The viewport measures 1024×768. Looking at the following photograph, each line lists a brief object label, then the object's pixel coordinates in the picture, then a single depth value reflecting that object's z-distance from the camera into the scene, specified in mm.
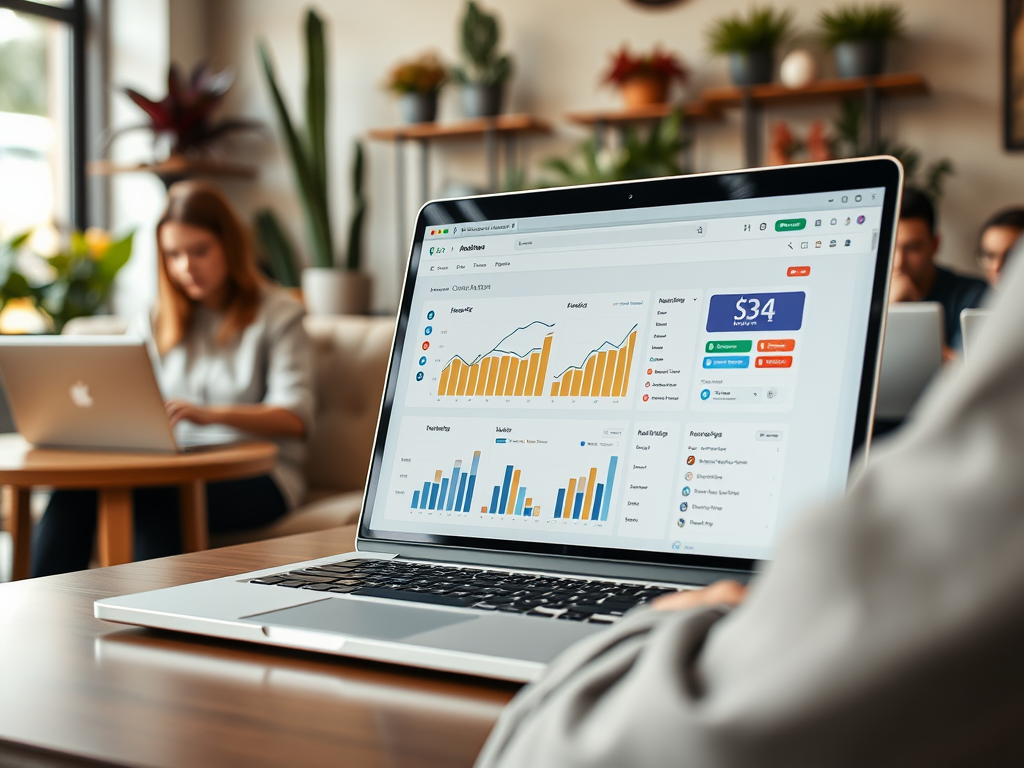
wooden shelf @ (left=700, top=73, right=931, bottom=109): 3693
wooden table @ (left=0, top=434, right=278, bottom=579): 1769
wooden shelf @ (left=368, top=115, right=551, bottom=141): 4273
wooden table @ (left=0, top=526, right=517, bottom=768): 402
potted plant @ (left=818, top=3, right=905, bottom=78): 3674
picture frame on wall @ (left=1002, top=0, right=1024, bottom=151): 3674
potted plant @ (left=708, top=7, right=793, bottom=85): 3801
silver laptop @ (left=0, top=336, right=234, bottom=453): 1902
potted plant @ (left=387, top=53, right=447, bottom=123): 4324
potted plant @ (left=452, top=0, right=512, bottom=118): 4215
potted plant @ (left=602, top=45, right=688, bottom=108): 4008
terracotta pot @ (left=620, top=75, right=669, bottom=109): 4020
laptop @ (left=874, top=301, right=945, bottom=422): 1542
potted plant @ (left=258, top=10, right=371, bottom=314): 4336
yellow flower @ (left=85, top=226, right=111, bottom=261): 4066
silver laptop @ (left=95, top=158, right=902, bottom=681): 613
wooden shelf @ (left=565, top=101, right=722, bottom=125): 4012
